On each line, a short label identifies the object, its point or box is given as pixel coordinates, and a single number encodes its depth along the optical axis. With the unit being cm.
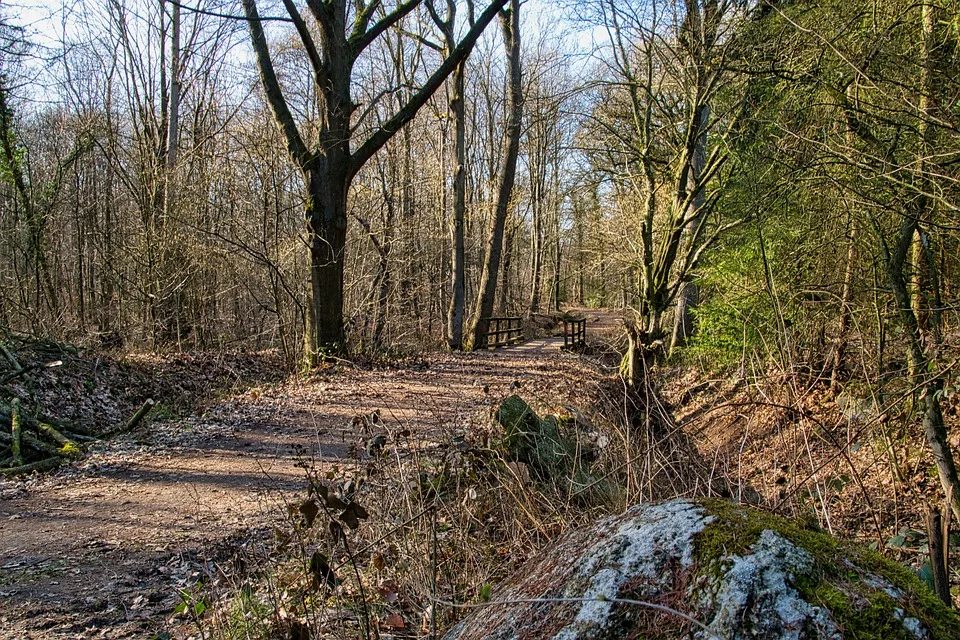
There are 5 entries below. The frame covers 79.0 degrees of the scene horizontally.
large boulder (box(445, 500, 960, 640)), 119
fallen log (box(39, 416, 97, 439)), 775
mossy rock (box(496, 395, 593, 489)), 448
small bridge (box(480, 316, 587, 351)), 1714
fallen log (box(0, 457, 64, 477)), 636
